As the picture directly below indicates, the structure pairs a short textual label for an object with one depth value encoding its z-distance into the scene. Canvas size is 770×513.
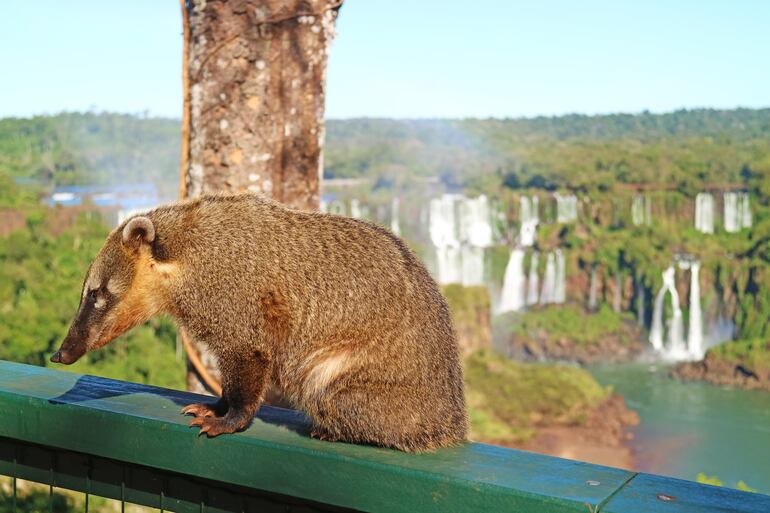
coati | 2.91
